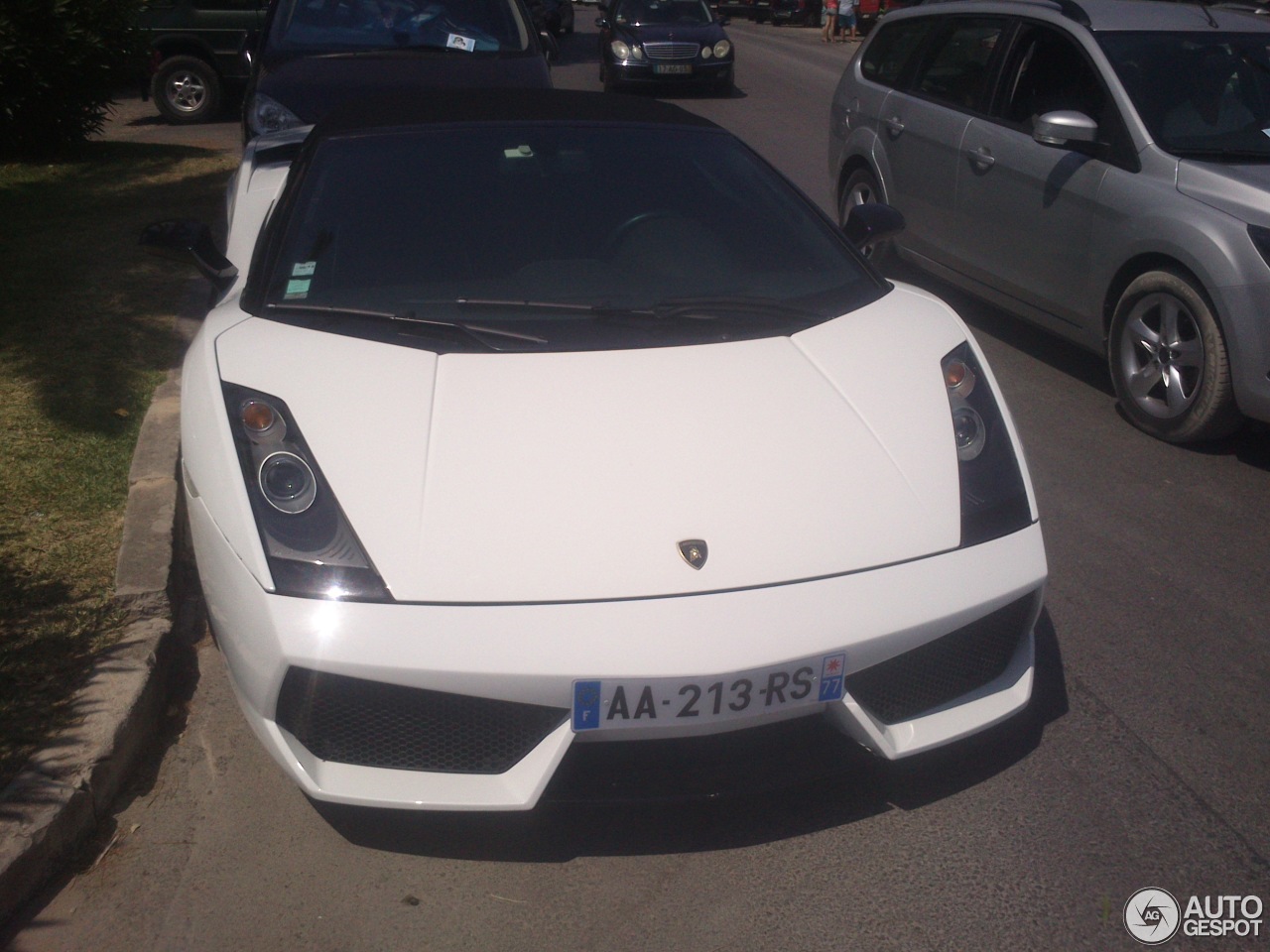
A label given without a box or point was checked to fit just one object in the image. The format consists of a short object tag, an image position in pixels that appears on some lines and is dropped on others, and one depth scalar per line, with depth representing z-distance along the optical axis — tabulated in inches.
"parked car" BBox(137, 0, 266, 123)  545.0
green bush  393.4
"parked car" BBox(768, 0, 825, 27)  1428.4
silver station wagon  186.1
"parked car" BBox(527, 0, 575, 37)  909.8
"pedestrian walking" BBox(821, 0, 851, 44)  1155.3
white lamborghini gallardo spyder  93.5
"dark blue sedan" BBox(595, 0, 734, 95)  673.6
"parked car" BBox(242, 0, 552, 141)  281.4
